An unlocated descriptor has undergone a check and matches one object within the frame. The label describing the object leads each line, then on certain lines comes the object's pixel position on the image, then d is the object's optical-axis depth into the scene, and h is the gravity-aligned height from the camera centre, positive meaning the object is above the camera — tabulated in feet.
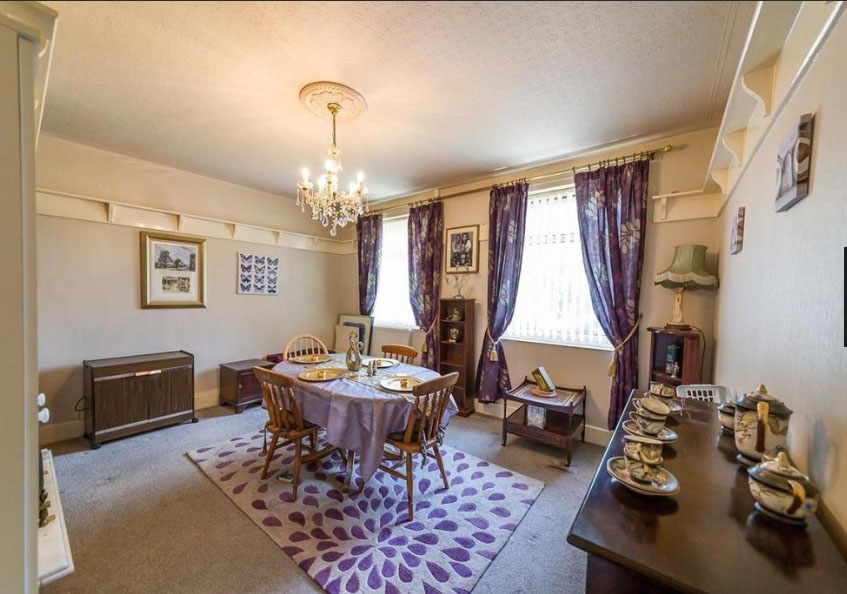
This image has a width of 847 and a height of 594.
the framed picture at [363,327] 15.01 -2.06
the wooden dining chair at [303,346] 12.92 -2.85
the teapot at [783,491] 2.51 -1.57
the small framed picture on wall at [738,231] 5.63 +1.14
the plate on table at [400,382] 6.88 -2.21
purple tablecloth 6.15 -2.65
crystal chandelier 7.37 +2.06
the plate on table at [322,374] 7.36 -2.20
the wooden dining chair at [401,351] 10.31 -2.18
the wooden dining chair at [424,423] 6.25 -2.88
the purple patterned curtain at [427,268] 12.60 +0.72
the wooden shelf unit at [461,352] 11.59 -2.49
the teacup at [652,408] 4.21 -1.53
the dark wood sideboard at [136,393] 8.73 -3.43
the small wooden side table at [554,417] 8.31 -3.72
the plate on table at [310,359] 9.09 -2.23
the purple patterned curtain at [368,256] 14.75 +1.29
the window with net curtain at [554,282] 9.75 +0.24
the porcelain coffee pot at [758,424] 3.20 -1.32
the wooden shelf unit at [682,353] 7.10 -1.37
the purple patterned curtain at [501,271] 10.61 +0.57
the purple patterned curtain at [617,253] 8.50 +1.05
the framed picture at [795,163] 3.18 +1.42
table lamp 7.21 +0.45
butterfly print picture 12.91 +0.24
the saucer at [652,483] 2.95 -1.82
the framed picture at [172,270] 10.56 +0.25
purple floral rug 5.03 -4.53
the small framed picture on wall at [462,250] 11.82 +1.40
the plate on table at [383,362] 8.74 -2.19
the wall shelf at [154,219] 8.96 +1.94
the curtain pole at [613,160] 8.24 +3.62
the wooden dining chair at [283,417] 6.75 -3.04
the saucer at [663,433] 4.02 -1.82
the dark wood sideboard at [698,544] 2.16 -1.90
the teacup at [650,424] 4.12 -1.71
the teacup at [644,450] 3.15 -1.59
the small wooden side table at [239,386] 11.45 -3.87
